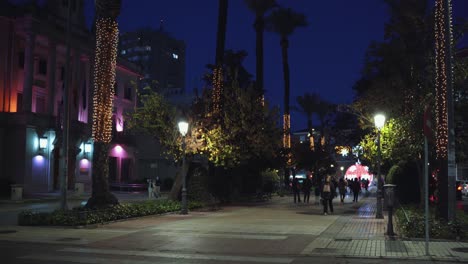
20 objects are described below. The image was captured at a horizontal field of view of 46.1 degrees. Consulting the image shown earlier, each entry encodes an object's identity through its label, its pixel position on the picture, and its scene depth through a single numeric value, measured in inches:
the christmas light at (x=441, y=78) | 629.6
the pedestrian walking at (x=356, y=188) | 1481.9
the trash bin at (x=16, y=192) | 1235.7
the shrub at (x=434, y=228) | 582.2
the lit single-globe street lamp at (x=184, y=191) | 943.4
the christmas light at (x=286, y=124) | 1953.0
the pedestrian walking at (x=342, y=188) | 1475.4
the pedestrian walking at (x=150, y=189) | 1535.4
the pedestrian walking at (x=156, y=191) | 1524.5
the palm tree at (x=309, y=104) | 3440.0
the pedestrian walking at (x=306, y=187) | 1470.4
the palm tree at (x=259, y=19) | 1721.2
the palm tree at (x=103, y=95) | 823.1
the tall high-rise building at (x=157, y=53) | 6323.8
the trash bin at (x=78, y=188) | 1514.5
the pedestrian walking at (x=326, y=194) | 1003.9
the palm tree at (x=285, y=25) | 2263.8
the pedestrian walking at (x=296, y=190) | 1450.5
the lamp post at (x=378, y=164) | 820.0
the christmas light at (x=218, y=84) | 1282.0
